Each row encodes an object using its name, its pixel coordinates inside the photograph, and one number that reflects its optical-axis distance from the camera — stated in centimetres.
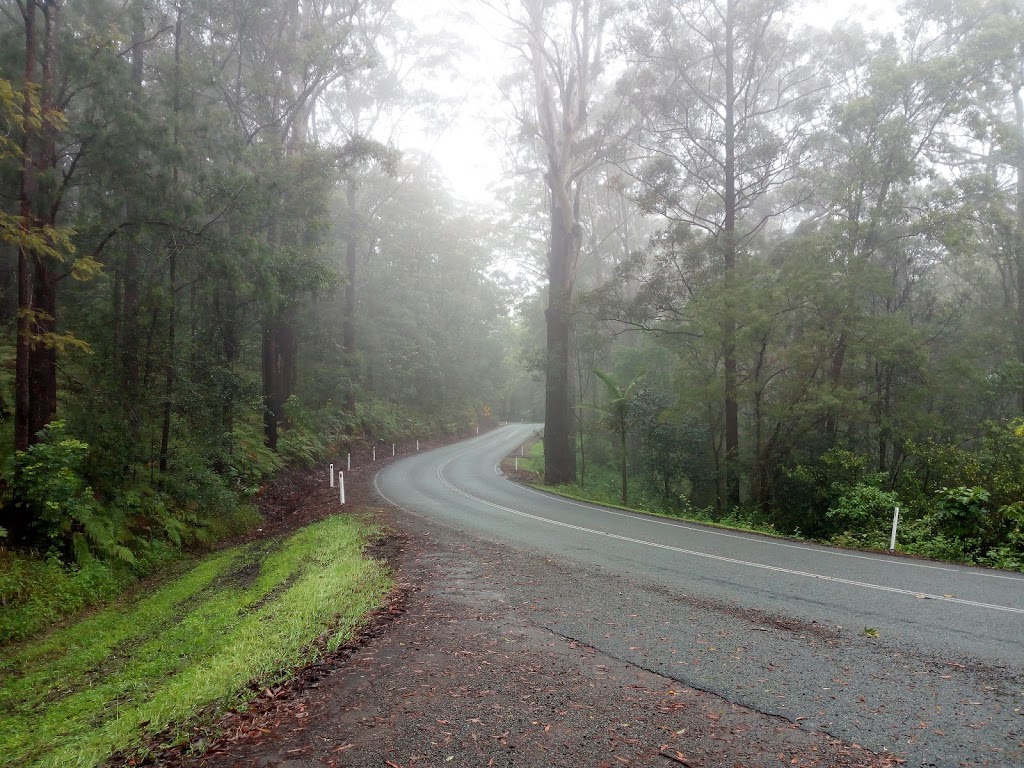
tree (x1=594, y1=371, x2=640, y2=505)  2048
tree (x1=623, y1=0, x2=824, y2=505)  1870
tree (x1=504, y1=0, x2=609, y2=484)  2227
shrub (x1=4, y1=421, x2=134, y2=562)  977
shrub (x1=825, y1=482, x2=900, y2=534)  1339
